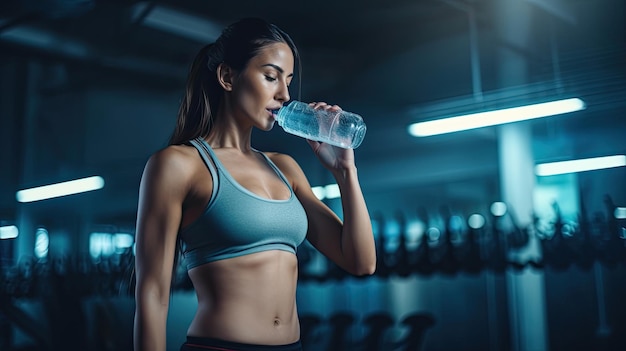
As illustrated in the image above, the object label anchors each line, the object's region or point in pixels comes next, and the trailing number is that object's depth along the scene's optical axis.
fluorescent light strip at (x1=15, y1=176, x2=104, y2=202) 2.63
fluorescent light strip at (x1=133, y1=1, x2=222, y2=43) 2.61
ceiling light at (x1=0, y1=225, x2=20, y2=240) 2.56
